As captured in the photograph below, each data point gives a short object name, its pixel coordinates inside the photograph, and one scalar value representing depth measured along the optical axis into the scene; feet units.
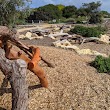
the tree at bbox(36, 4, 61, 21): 57.99
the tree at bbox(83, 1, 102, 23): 47.91
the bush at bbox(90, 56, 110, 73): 11.41
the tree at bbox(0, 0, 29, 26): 24.76
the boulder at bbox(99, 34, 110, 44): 23.24
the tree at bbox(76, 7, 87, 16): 54.88
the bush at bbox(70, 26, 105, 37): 26.33
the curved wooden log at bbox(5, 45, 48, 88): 7.77
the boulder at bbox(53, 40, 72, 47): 19.21
